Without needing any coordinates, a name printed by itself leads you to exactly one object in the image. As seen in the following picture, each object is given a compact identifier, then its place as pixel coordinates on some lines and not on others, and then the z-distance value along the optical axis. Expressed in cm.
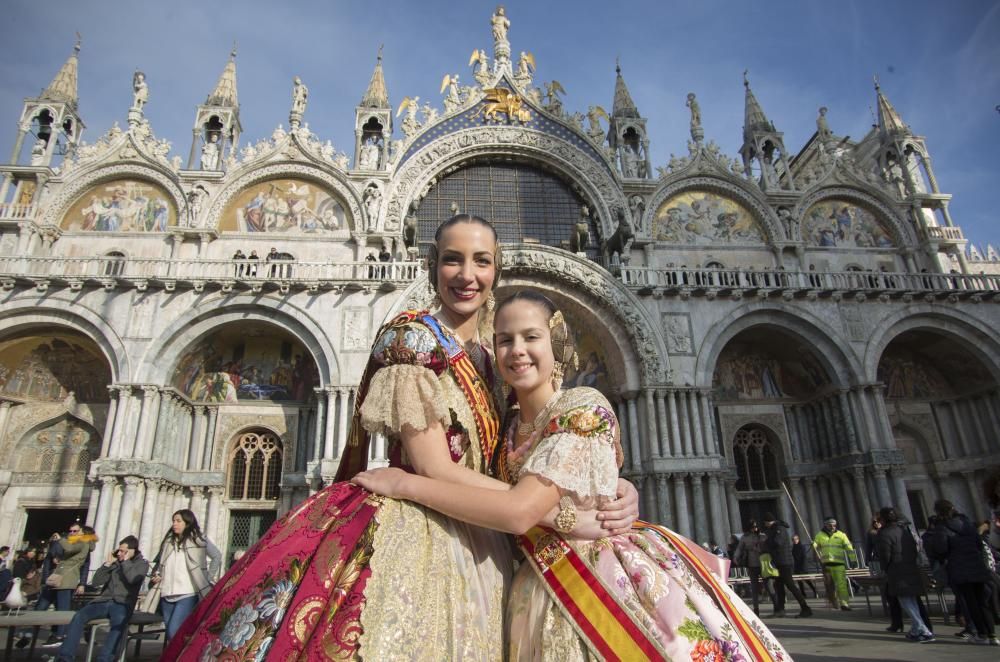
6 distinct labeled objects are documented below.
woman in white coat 607
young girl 183
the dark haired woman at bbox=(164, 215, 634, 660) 166
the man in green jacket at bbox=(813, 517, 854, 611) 1075
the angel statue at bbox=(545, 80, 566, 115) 2066
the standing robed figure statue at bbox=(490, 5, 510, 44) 2184
